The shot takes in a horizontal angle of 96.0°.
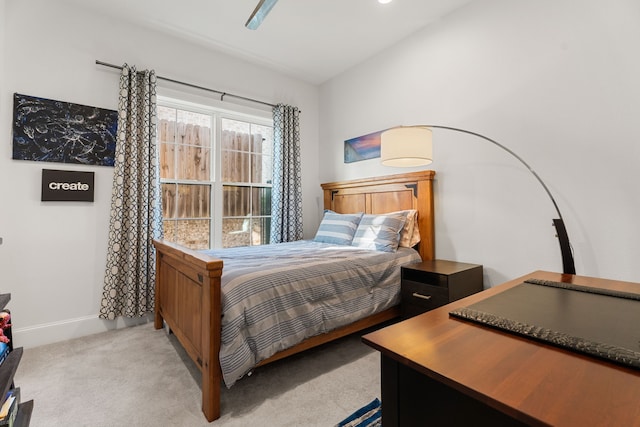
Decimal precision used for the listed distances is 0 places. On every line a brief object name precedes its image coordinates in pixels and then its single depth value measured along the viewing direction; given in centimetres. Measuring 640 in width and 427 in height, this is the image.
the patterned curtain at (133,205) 257
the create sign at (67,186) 238
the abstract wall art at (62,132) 229
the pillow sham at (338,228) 301
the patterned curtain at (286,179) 363
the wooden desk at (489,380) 52
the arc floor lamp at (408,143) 201
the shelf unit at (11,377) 98
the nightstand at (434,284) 212
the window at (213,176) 312
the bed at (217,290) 147
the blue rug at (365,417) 143
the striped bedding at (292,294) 152
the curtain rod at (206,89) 262
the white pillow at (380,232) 263
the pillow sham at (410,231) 277
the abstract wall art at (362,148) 336
